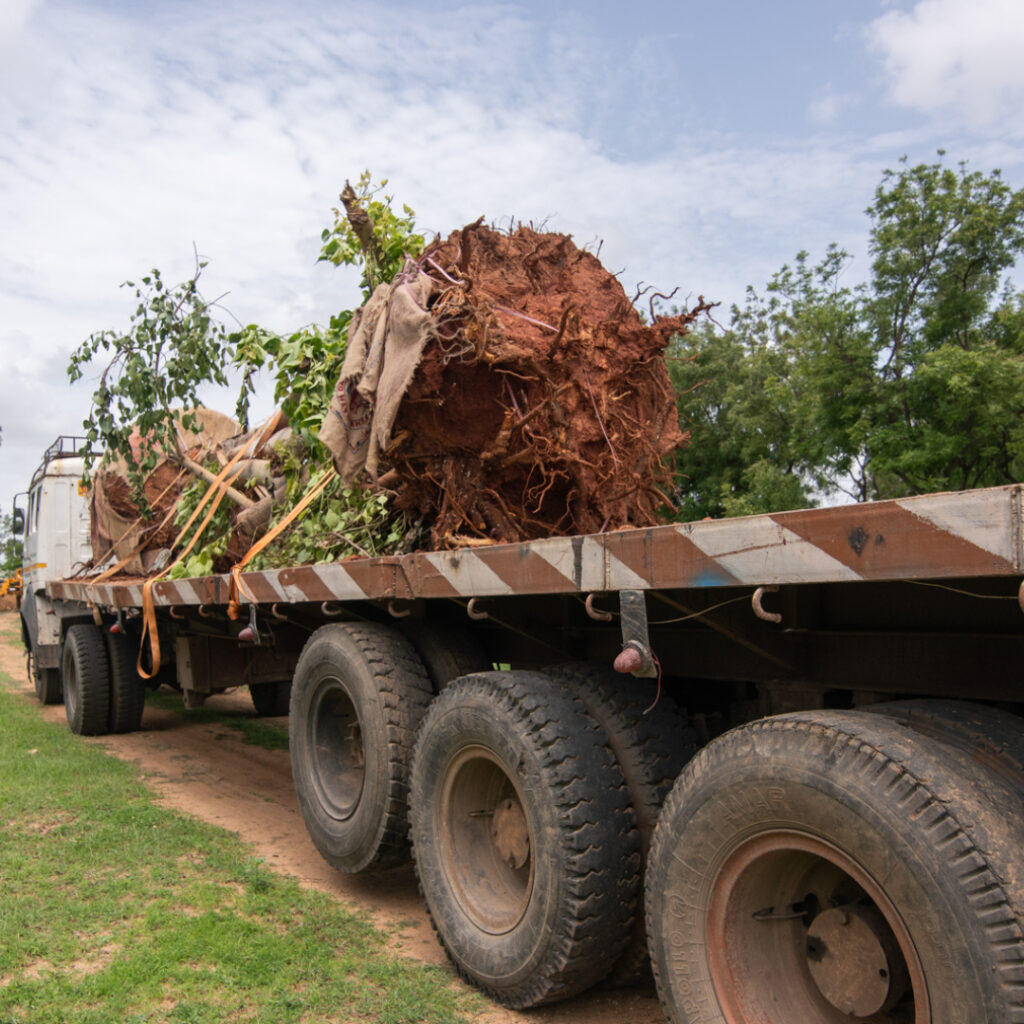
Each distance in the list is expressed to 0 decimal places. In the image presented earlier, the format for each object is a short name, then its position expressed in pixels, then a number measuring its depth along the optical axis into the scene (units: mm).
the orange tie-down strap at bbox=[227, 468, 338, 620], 5332
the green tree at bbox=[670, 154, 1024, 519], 17156
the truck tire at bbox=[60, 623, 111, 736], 8719
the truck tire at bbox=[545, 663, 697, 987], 3146
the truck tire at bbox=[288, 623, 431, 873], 4098
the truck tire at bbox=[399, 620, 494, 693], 4273
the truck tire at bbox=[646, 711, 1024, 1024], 1949
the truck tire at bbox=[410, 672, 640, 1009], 3010
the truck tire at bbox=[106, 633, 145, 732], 8805
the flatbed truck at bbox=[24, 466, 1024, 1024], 2023
